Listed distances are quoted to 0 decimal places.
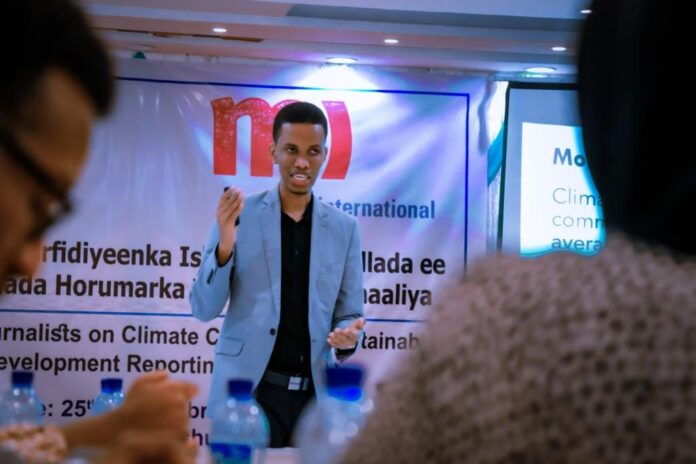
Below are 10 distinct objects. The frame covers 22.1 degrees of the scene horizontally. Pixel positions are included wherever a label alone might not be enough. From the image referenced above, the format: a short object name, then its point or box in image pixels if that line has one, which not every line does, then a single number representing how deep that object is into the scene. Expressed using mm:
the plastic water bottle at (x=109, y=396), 4906
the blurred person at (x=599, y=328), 1118
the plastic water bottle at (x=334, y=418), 3835
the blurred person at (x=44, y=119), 1466
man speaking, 7518
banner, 8961
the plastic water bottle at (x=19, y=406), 5022
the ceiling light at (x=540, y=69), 9570
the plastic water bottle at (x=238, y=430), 4066
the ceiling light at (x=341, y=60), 9254
